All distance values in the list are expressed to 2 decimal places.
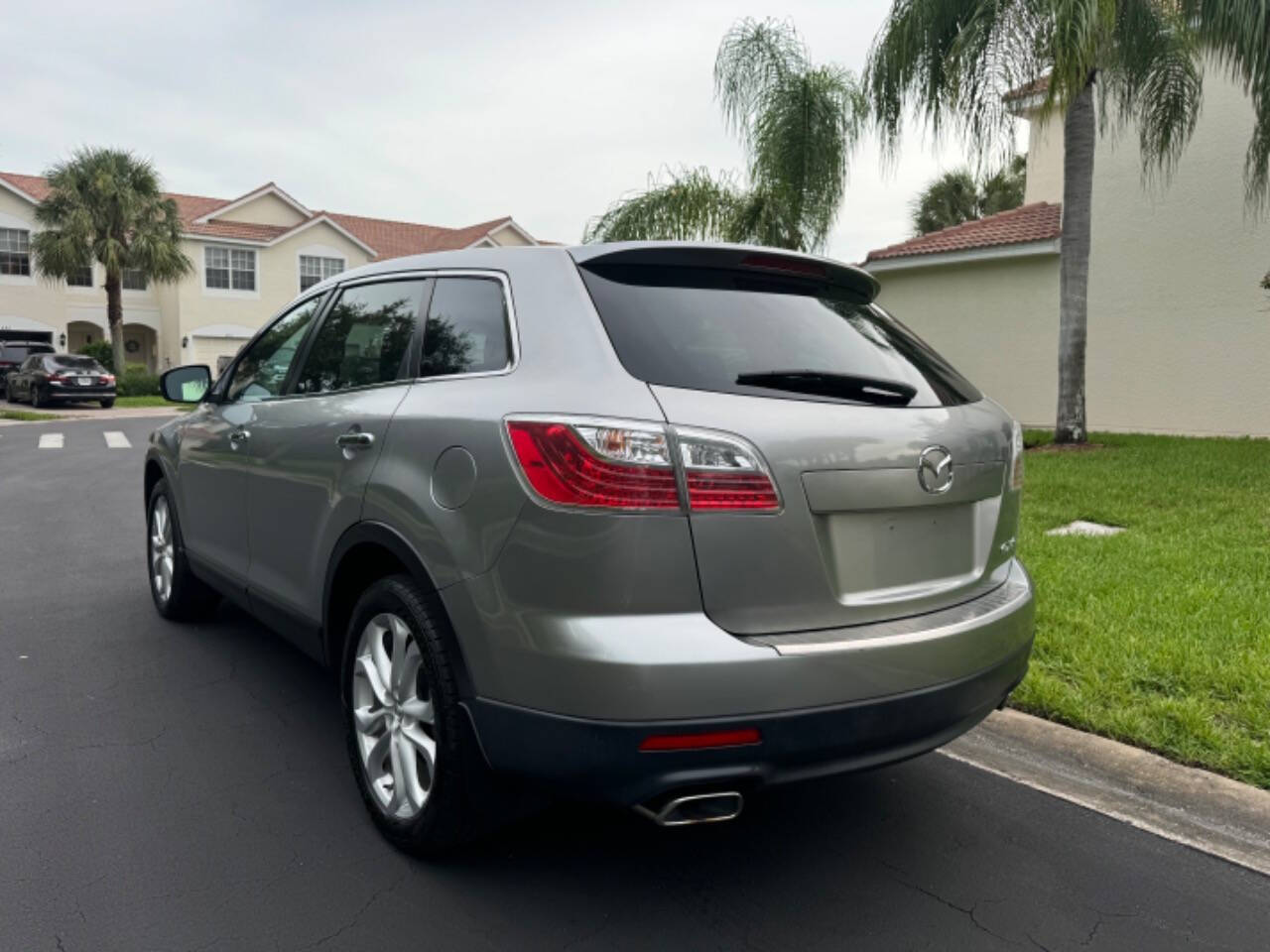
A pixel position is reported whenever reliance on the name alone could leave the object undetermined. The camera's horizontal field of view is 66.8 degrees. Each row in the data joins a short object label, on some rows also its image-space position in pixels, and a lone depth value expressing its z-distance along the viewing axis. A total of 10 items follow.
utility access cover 6.65
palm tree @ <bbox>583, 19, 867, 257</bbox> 14.44
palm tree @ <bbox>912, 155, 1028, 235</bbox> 28.72
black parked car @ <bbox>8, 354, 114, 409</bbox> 25.73
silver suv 2.15
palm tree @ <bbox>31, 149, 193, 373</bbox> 30.30
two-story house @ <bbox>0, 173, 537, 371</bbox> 33.94
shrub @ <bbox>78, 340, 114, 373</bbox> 33.33
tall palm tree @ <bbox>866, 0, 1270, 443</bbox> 9.41
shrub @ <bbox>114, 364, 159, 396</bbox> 31.08
